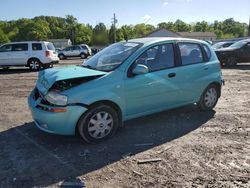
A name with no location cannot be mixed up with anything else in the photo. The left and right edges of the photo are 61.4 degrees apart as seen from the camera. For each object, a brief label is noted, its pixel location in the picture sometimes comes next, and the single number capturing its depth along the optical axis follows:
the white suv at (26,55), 12.12
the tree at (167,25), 82.76
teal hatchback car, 3.35
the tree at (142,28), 76.84
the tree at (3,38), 58.07
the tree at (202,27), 85.96
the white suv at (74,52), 23.94
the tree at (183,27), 81.74
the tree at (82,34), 65.57
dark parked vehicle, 12.11
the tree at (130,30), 59.73
